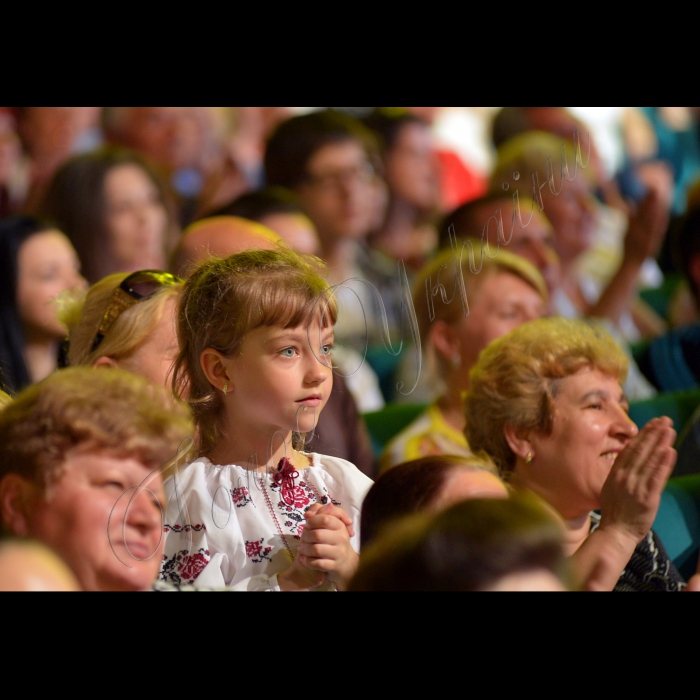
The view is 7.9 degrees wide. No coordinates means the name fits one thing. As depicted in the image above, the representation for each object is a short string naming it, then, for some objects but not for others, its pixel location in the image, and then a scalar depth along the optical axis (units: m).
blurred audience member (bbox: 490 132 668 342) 7.41
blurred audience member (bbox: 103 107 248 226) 8.09
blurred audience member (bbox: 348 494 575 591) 5.42
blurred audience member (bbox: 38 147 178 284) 6.61
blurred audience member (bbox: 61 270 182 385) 5.78
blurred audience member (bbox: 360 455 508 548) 5.61
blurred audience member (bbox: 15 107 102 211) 7.57
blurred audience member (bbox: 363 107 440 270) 8.55
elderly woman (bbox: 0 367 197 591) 5.45
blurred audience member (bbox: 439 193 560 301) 6.42
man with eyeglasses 7.34
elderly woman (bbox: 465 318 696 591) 5.71
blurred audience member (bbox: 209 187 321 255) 6.57
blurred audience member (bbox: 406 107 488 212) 9.16
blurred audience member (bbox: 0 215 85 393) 6.25
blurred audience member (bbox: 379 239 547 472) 6.17
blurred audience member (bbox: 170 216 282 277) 5.76
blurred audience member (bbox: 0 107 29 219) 7.52
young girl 5.60
